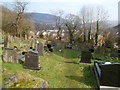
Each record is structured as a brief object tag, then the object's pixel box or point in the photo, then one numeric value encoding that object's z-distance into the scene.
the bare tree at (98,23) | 34.09
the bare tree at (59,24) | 41.18
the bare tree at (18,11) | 32.00
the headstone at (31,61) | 9.68
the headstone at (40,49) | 14.72
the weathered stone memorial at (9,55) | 10.22
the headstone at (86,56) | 13.07
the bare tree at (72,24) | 37.44
